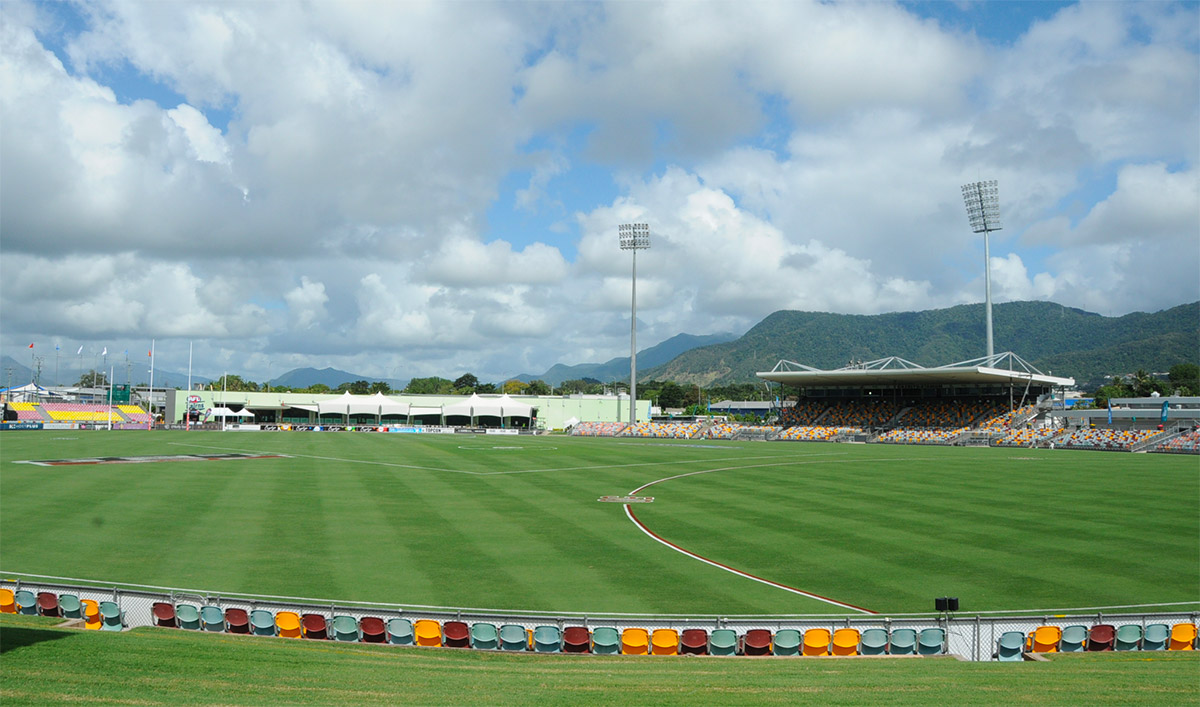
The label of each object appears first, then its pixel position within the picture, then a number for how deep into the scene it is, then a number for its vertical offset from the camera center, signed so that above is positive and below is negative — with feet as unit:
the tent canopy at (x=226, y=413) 382.09 -4.65
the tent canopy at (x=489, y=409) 402.11 -2.38
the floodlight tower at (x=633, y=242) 351.77 +71.64
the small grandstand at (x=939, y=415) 266.16 -4.11
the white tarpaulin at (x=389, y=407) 411.48 -1.50
